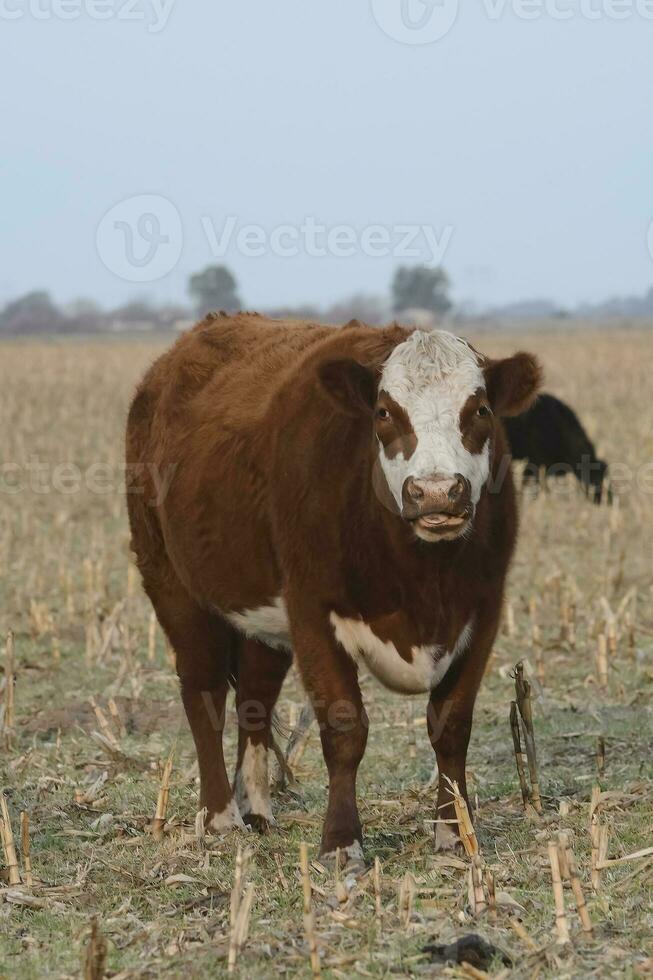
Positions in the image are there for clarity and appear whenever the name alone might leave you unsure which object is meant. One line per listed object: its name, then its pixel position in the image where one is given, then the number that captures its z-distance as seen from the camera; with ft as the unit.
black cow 127.85
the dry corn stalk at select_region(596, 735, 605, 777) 47.19
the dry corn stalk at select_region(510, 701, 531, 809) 42.32
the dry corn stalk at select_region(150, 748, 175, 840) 41.83
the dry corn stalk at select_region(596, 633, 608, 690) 61.36
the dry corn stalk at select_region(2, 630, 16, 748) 53.55
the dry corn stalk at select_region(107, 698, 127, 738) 53.26
